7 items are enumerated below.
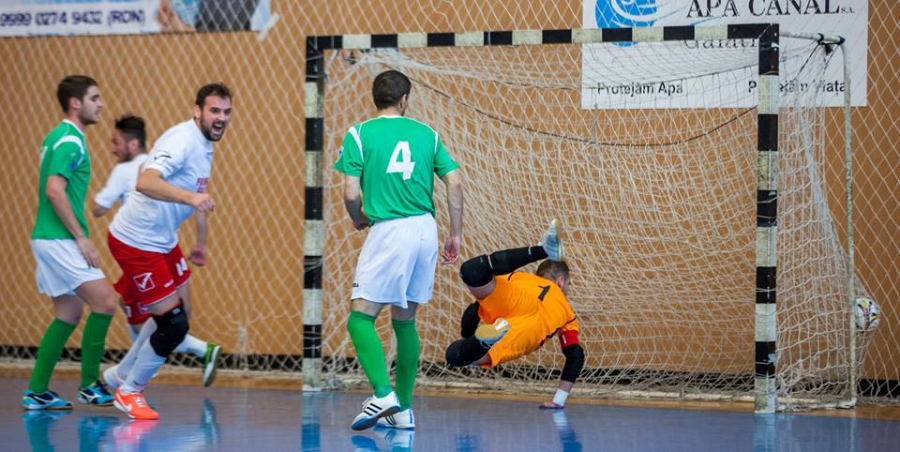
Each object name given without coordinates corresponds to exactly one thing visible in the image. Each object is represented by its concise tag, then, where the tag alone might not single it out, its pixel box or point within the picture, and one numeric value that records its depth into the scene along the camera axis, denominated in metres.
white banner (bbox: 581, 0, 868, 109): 17.33
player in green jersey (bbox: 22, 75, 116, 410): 14.32
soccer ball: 16.36
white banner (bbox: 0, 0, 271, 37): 20.50
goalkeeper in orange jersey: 14.86
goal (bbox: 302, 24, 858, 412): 16.62
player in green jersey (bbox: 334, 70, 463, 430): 12.87
